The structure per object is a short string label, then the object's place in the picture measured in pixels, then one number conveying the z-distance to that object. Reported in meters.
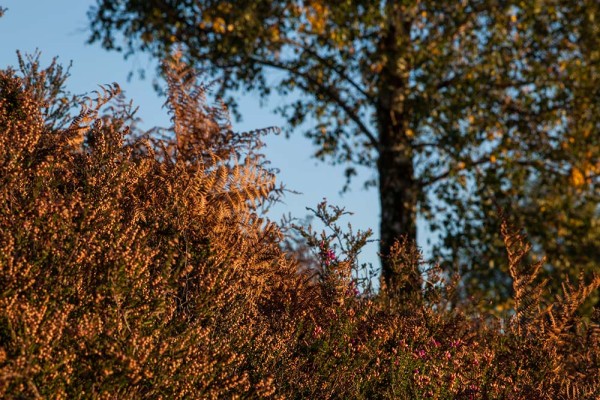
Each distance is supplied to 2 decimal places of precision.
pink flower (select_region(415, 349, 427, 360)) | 10.15
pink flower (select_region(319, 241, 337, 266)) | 10.82
